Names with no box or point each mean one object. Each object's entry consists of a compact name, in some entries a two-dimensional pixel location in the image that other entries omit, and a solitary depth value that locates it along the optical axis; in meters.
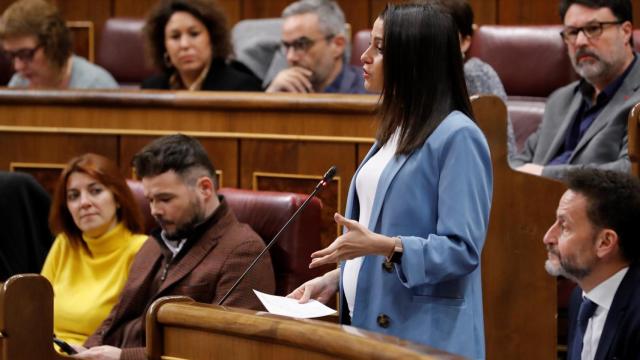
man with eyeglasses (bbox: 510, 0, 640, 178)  7.95
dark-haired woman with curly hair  8.73
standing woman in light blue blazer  6.71
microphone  6.75
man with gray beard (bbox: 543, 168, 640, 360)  7.22
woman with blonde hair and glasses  8.99
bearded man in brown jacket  7.52
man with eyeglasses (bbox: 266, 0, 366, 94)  8.60
